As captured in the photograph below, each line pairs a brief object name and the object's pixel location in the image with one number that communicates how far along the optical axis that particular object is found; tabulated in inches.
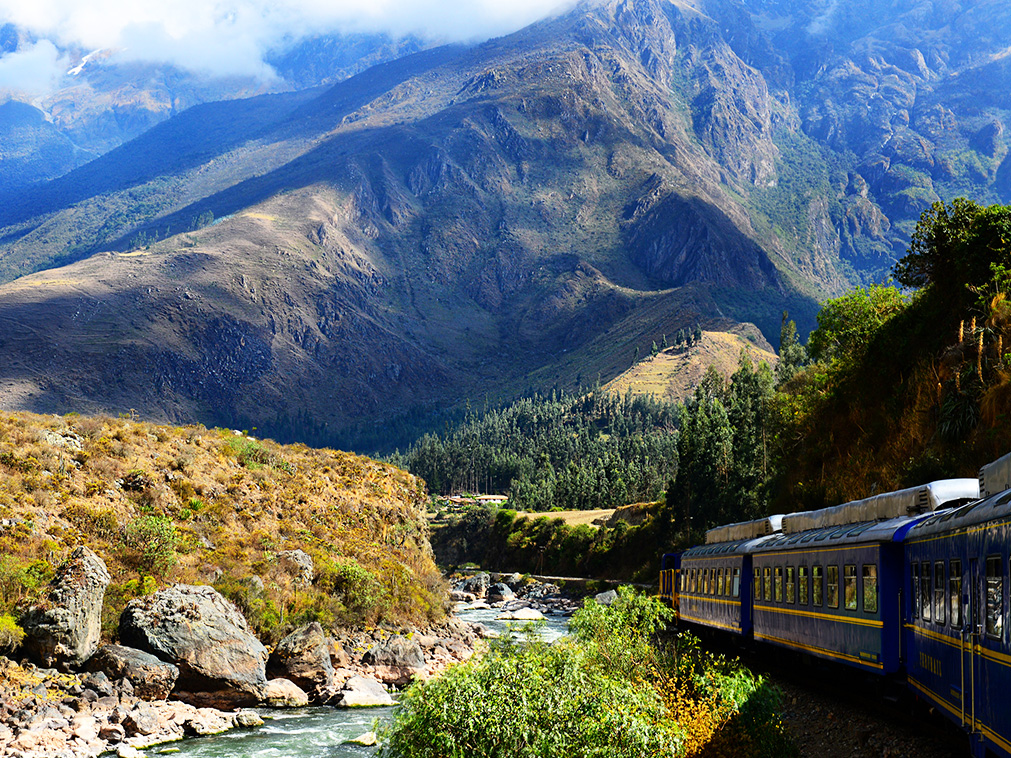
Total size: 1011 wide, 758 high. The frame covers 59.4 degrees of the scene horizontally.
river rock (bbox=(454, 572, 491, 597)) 4054.6
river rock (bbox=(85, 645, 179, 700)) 1267.2
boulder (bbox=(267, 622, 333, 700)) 1485.0
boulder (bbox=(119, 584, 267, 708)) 1343.5
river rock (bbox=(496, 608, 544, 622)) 3050.4
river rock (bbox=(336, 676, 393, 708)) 1434.5
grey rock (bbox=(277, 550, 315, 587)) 1822.1
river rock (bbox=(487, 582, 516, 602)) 3858.3
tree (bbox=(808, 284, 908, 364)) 2204.4
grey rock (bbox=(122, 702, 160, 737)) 1145.4
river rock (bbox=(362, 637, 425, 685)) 1633.9
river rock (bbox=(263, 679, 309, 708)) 1400.1
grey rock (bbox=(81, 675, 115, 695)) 1216.4
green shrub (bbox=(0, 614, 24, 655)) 1204.5
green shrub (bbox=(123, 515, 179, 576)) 1571.1
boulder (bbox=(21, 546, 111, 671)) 1237.7
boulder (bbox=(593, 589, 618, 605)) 3252.0
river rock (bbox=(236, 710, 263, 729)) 1262.3
